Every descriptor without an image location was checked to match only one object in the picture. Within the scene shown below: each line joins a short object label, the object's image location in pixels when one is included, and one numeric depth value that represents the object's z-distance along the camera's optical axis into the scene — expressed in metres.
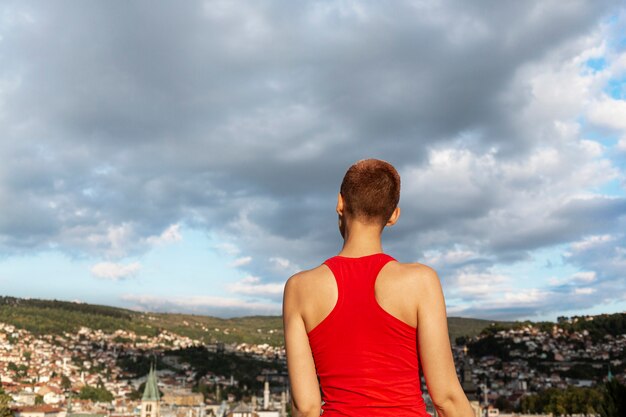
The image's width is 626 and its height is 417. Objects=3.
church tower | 76.19
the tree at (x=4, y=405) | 51.53
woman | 2.37
